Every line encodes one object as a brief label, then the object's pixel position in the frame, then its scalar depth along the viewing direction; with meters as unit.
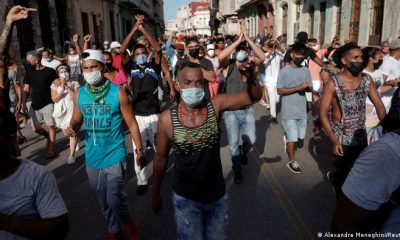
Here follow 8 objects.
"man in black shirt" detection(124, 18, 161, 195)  5.19
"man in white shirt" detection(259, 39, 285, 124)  8.57
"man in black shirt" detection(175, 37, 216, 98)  5.54
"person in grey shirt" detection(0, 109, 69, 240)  1.61
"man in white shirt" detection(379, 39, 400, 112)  6.32
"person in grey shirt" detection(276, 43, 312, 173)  5.32
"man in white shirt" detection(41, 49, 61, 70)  8.81
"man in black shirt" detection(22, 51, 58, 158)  6.32
